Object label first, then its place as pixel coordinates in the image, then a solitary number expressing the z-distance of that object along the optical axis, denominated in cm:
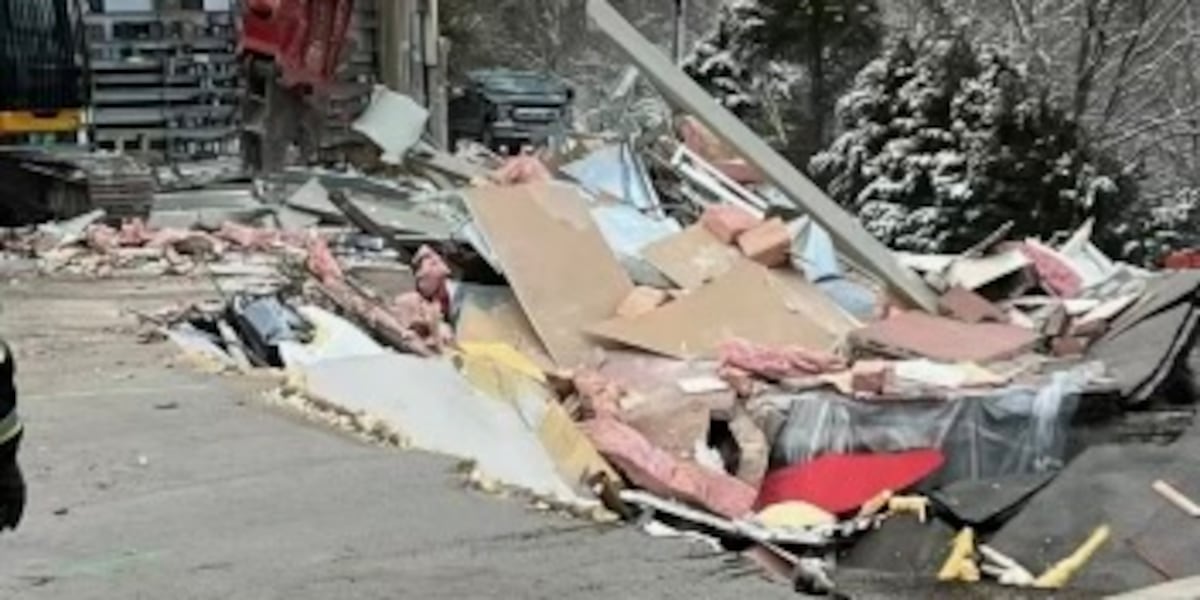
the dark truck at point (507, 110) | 3350
